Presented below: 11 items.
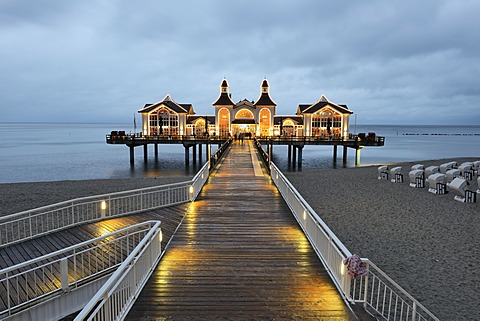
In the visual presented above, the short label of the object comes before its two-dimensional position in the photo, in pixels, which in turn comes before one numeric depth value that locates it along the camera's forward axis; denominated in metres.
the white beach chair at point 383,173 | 25.03
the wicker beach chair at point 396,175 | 23.00
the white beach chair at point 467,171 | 23.41
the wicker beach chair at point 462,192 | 16.39
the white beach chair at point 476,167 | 24.41
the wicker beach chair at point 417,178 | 20.58
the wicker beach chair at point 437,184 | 18.61
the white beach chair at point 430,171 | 23.11
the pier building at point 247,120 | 49.59
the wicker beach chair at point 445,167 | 24.50
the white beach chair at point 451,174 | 20.27
